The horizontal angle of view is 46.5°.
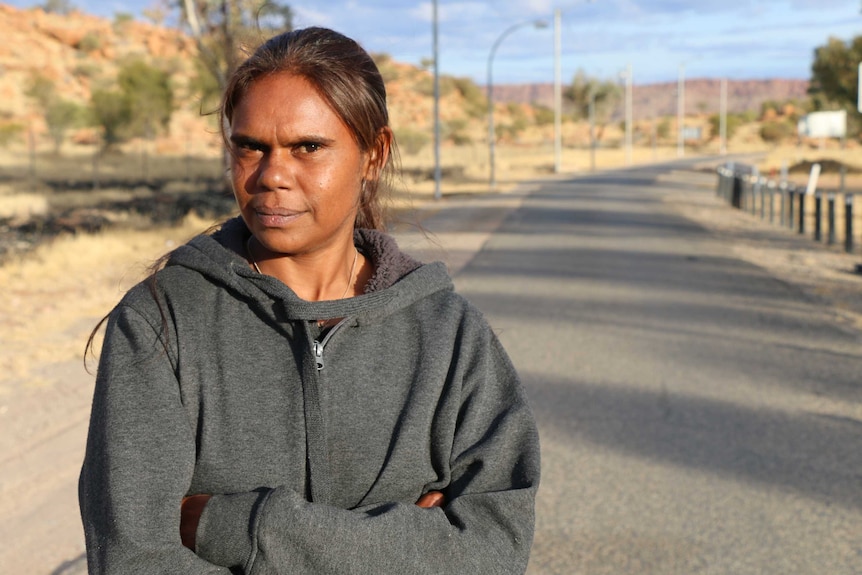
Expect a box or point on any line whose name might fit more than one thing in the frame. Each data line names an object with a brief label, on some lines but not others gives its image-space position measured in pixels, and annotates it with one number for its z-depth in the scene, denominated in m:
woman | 1.60
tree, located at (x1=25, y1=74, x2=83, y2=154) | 50.94
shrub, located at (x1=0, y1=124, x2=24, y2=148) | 46.97
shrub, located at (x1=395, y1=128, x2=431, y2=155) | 65.81
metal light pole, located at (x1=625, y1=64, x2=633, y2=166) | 70.50
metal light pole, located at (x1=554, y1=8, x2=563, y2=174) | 55.44
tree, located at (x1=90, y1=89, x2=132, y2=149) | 48.88
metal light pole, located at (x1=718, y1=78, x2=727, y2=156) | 86.89
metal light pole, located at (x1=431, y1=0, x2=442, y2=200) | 29.64
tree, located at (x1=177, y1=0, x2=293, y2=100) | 26.72
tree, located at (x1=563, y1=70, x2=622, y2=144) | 98.88
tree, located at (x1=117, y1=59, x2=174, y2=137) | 50.50
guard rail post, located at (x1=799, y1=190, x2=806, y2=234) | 18.33
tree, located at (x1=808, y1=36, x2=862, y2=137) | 44.09
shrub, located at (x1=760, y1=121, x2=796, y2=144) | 93.94
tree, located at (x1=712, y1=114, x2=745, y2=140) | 111.07
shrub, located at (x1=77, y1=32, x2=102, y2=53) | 82.69
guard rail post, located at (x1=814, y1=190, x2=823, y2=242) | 16.86
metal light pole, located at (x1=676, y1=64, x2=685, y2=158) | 84.48
